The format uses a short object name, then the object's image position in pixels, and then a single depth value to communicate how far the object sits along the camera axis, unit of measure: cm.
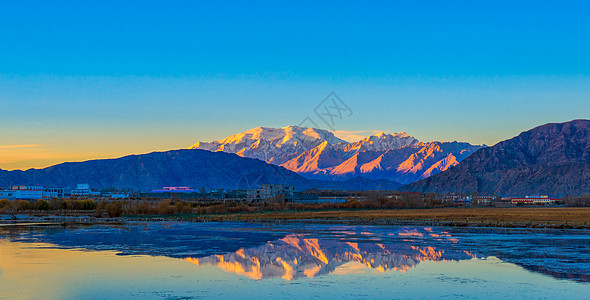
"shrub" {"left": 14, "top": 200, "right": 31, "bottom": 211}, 11894
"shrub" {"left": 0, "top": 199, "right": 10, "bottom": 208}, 12182
